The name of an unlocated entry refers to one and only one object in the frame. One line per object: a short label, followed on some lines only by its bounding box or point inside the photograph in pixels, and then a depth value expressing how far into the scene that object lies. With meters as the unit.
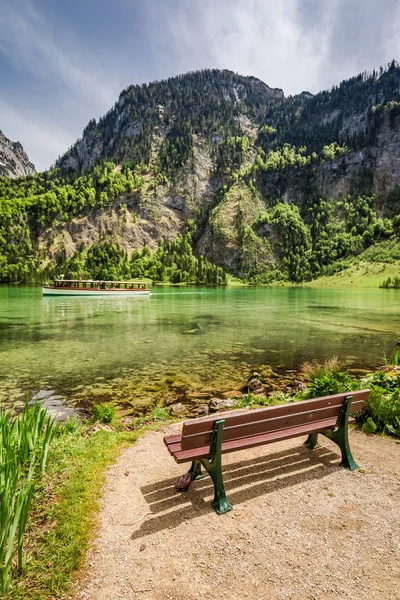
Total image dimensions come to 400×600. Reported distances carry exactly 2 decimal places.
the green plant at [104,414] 10.26
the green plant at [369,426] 8.13
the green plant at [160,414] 10.73
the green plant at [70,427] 8.30
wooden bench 5.18
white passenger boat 83.94
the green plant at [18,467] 3.59
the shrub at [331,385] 9.90
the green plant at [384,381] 9.44
